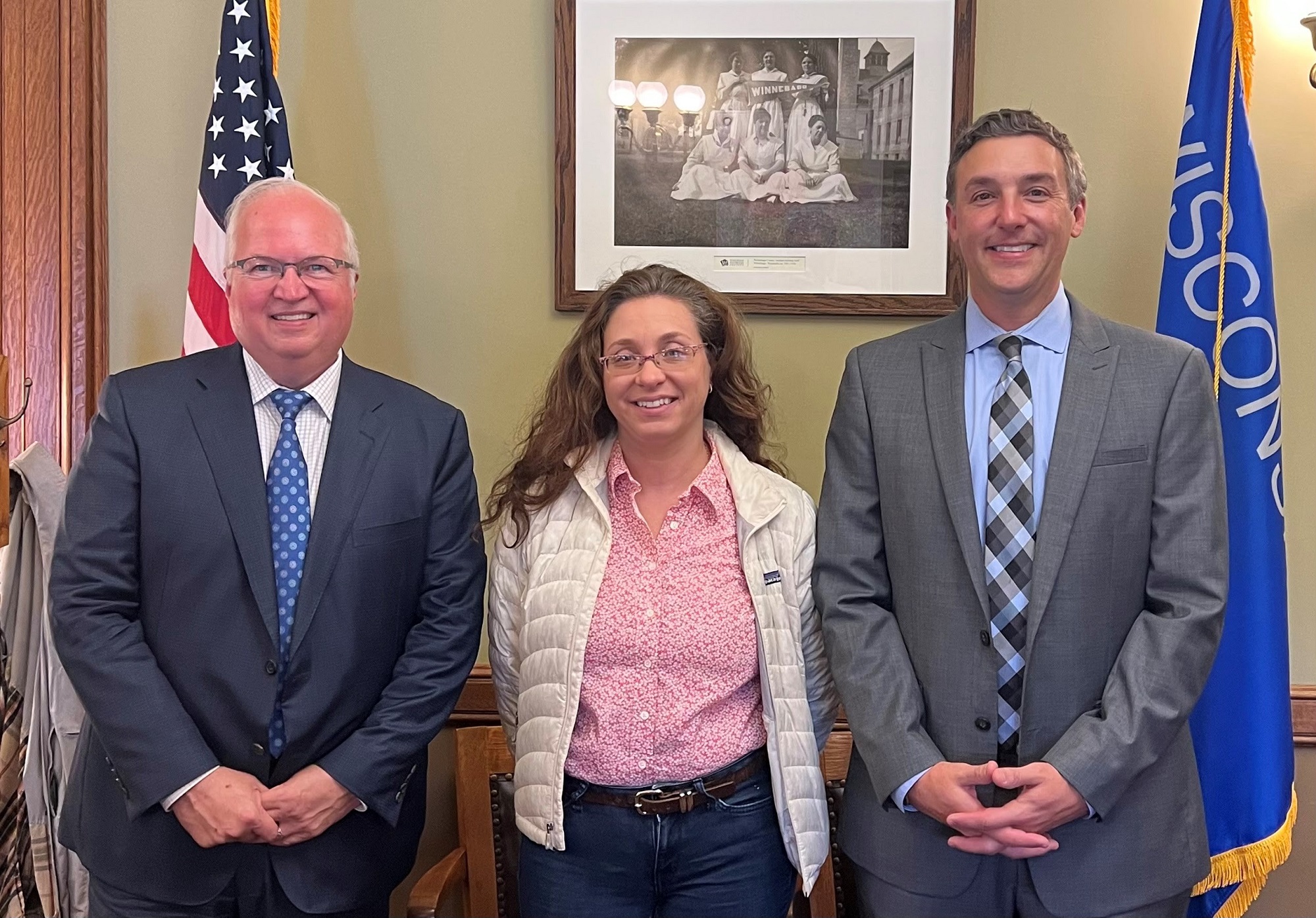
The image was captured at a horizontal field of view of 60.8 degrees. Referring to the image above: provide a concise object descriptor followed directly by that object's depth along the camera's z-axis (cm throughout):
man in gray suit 168
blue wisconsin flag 225
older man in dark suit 171
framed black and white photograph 253
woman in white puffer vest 183
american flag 238
